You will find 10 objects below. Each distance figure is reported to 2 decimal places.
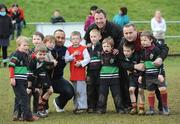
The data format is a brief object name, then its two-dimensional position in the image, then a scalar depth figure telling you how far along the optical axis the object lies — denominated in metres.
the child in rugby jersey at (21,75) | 11.17
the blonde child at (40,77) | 11.62
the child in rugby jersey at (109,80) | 12.16
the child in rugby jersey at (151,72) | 11.77
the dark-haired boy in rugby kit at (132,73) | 11.96
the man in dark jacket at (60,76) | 12.27
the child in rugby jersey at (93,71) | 12.30
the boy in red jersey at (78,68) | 12.36
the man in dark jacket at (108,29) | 12.20
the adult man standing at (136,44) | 11.73
